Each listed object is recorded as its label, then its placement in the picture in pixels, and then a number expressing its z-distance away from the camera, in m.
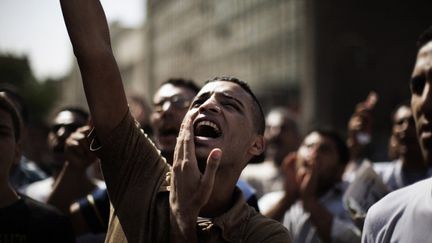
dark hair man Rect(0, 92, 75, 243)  2.95
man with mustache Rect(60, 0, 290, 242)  2.29
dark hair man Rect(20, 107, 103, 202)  4.08
